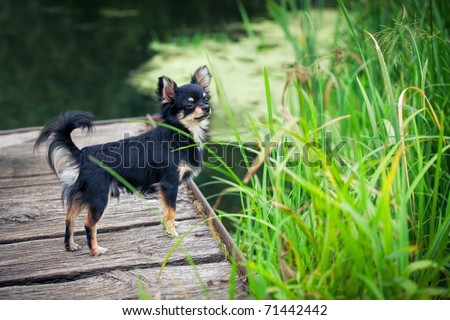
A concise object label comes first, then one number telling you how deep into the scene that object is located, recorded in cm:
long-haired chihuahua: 264
